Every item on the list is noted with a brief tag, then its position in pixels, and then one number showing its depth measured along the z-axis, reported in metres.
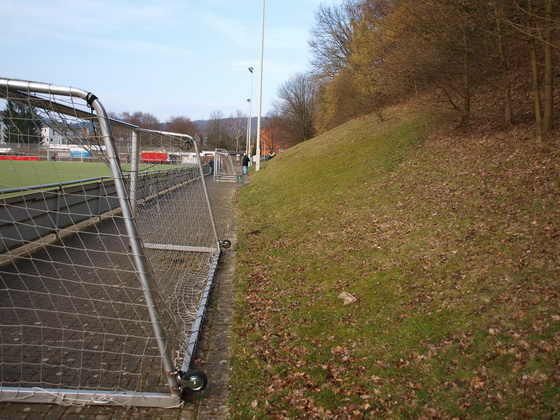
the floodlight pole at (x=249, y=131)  49.86
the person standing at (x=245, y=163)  32.81
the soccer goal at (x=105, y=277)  3.29
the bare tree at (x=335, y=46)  36.94
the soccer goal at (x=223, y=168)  29.33
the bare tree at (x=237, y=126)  95.94
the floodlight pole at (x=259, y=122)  29.64
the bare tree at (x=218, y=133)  85.46
